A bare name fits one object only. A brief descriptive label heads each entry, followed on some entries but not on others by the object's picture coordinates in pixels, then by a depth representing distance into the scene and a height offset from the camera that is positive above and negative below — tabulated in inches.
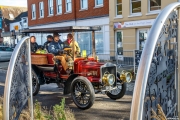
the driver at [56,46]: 324.9 +2.9
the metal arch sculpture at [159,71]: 86.4 -8.2
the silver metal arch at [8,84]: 143.8 -18.3
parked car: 922.3 -13.4
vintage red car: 270.8 -29.9
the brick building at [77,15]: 819.4 +116.1
